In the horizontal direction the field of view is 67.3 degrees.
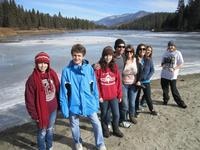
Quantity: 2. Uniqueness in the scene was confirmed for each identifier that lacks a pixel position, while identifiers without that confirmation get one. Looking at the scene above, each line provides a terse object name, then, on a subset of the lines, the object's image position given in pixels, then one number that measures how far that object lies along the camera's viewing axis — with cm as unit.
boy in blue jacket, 219
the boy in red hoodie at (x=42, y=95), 211
